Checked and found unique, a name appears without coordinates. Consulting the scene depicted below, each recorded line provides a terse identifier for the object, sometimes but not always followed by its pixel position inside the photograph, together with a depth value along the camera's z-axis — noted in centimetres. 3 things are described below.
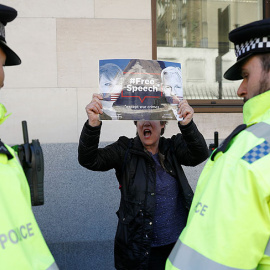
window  508
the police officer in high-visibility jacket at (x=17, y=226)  125
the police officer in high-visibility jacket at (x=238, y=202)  123
